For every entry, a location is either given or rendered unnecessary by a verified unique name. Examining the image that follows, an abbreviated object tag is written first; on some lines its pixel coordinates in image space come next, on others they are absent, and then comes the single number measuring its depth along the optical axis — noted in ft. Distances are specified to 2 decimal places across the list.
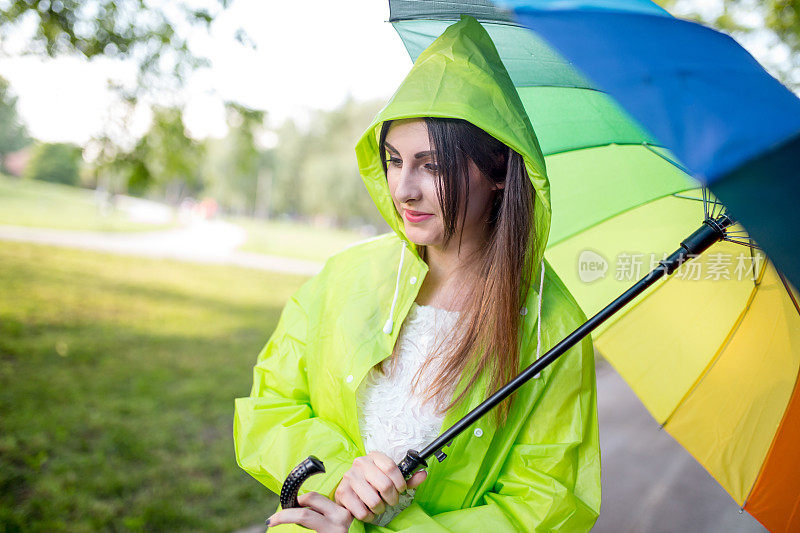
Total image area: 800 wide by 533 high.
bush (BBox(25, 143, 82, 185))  107.34
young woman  4.93
